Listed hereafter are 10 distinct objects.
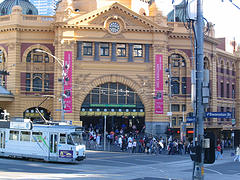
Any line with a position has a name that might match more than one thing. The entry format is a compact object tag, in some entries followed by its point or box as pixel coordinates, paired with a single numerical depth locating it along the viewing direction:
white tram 31.73
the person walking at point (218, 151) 40.97
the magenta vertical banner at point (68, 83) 54.88
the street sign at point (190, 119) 19.47
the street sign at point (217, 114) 17.36
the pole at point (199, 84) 16.44
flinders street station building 56.31
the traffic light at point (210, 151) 15.47
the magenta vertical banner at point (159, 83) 57.25
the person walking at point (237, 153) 39.75
